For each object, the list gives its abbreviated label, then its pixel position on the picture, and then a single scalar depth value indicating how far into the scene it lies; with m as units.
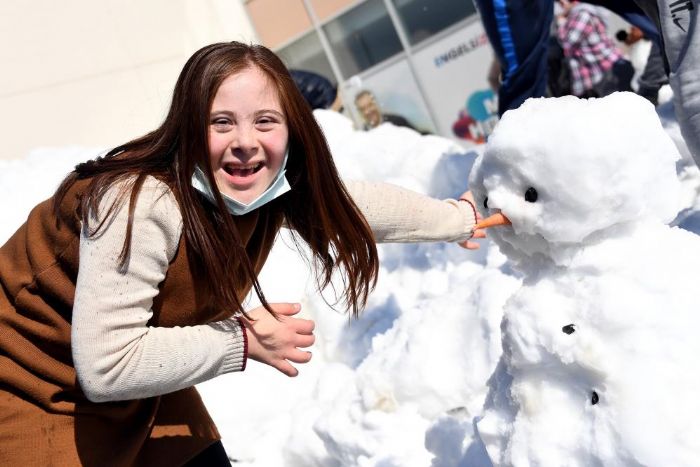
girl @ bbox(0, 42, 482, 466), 1.18
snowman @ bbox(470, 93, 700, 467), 1.11
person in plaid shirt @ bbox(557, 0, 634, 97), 4.18
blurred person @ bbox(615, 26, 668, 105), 3.09
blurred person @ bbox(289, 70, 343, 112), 4.80
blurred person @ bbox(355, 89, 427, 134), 6.54
